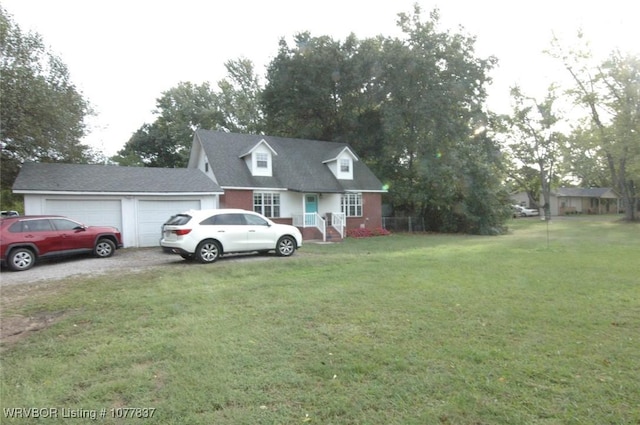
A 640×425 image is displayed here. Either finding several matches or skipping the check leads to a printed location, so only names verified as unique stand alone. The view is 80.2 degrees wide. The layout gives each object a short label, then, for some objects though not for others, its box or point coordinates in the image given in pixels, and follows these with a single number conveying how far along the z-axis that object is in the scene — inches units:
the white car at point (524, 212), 2127.0
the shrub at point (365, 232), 882.8
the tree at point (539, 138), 1635.3
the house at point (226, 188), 614.2
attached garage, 588.1
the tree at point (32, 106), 607.6
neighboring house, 2274.9
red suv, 412.5
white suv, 442.9
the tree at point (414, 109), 1001.5
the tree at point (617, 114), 1300.4
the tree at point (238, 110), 1469.0
